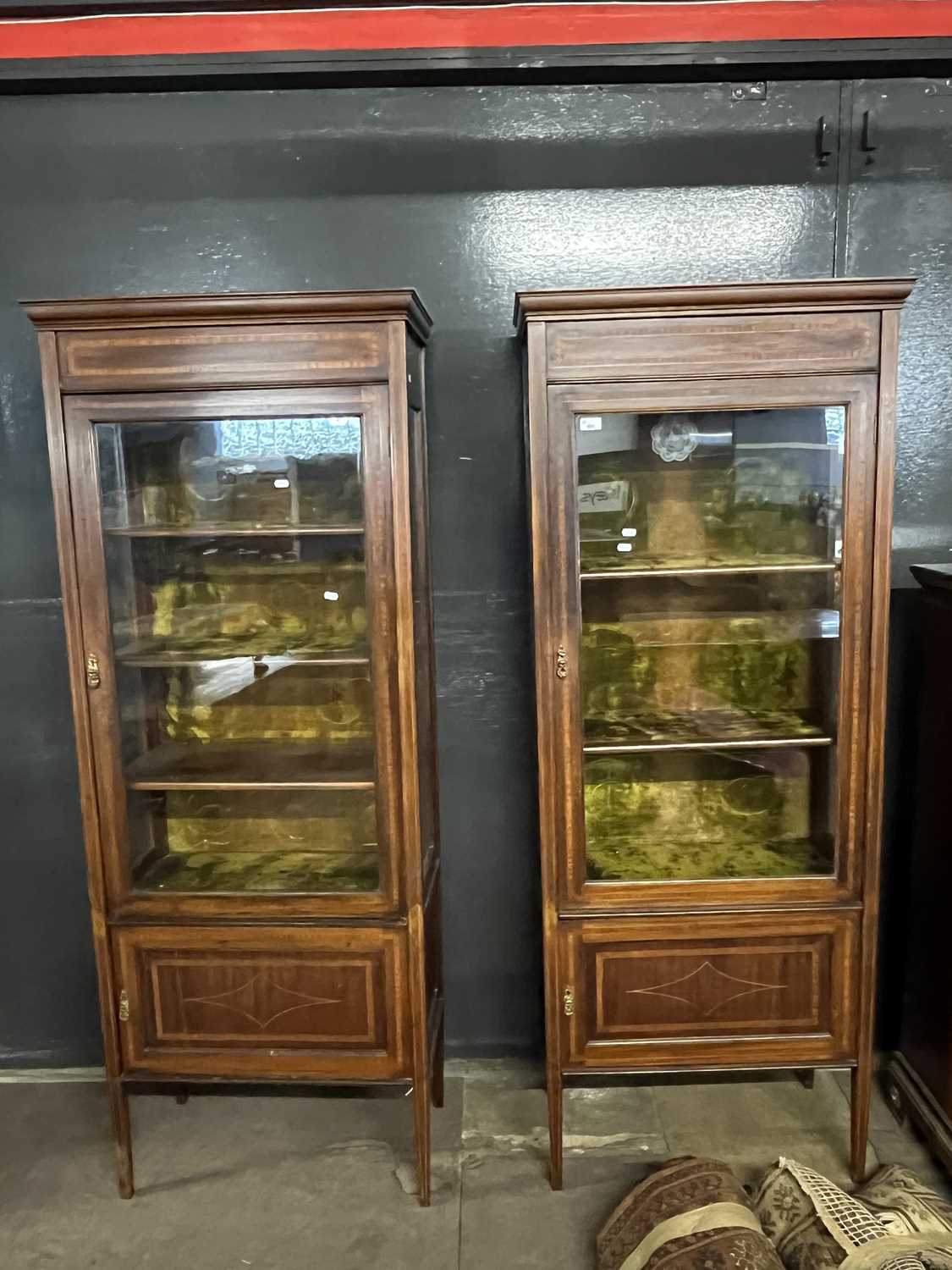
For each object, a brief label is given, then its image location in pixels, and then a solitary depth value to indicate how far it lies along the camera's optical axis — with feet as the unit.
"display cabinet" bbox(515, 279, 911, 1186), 5.75
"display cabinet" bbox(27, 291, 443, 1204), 5.75
